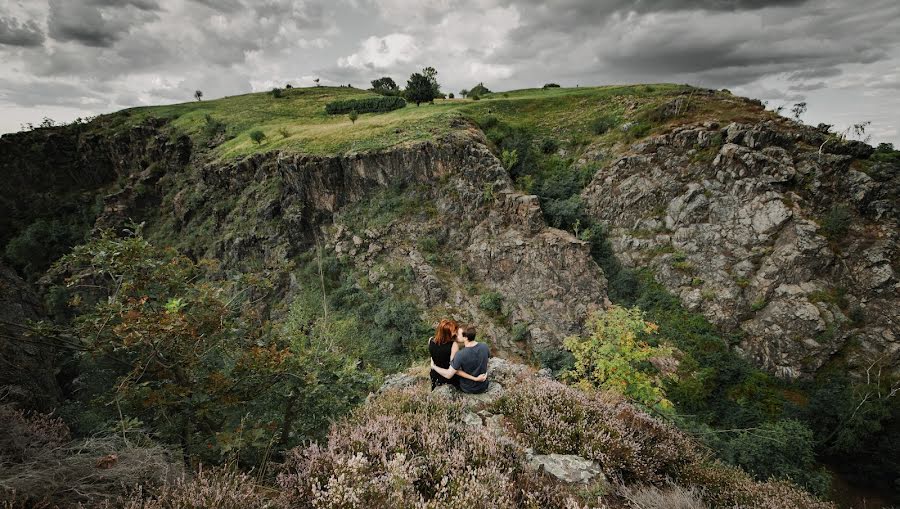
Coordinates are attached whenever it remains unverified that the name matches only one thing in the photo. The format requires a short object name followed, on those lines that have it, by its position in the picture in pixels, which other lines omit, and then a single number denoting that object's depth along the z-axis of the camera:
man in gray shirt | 7.04
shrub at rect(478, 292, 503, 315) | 23.09
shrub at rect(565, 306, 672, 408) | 10.32
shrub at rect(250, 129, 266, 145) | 32.61
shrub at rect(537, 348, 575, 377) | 19.89
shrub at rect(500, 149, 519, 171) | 27.45
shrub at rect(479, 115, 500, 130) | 31.47
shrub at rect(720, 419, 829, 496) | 13.20
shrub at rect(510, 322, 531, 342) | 21.70
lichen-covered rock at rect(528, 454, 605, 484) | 4.63
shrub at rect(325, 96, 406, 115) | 38.44
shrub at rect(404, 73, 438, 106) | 35.94
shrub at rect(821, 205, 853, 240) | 19.58
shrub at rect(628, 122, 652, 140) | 27.30
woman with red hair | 7.34
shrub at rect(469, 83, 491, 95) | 42.23
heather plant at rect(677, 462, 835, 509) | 4.48
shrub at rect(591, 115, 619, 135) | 29.69
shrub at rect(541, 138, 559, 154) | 30.58
